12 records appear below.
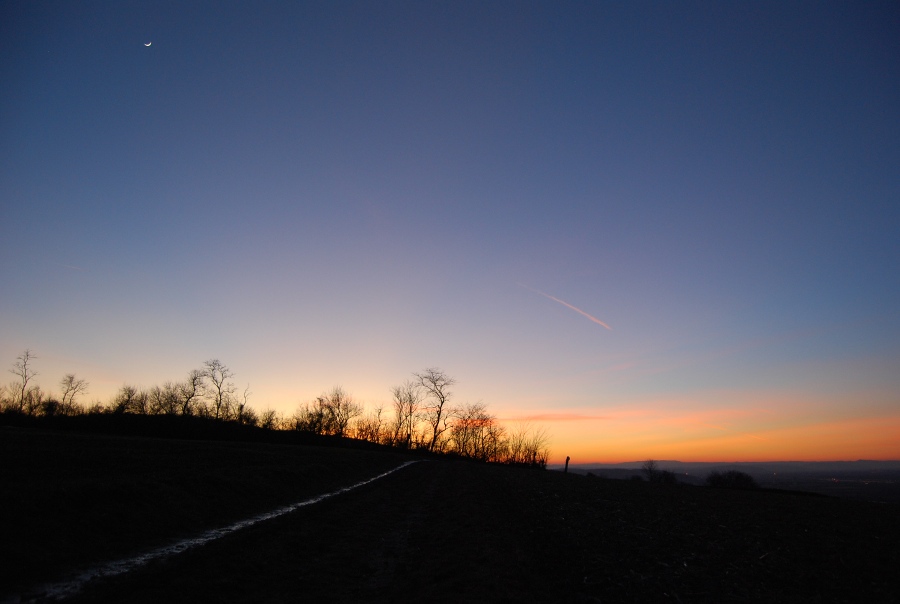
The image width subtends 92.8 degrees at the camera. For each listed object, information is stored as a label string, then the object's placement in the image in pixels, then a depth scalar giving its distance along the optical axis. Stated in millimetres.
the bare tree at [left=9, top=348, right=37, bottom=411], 82600
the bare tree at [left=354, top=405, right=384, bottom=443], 105875
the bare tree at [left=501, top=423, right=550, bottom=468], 95669
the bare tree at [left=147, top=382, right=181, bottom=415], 98750
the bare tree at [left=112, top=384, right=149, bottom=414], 97562
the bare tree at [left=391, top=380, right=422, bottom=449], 100281
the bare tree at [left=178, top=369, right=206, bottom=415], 91750
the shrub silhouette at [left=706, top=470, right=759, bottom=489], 60106
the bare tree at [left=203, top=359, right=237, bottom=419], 89062
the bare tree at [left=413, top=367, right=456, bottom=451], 88812
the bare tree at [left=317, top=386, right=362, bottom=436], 102250
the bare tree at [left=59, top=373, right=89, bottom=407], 100250
